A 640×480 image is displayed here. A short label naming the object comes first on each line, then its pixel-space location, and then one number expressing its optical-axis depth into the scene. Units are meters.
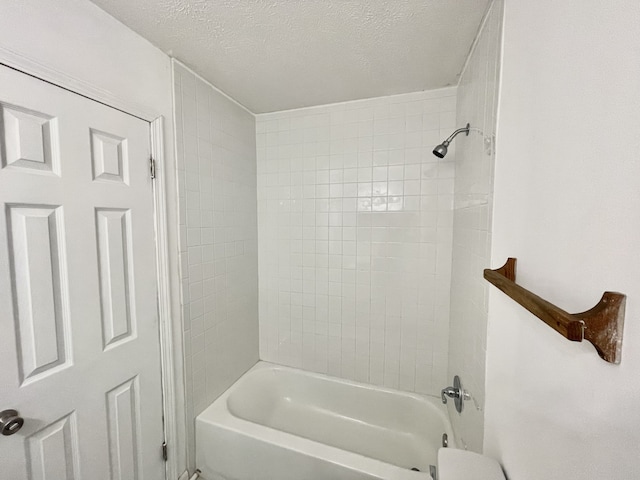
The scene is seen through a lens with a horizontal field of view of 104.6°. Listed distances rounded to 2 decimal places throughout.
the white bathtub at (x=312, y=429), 1.23
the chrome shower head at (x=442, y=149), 1.29
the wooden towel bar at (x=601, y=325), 0.32
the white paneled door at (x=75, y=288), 0.75
